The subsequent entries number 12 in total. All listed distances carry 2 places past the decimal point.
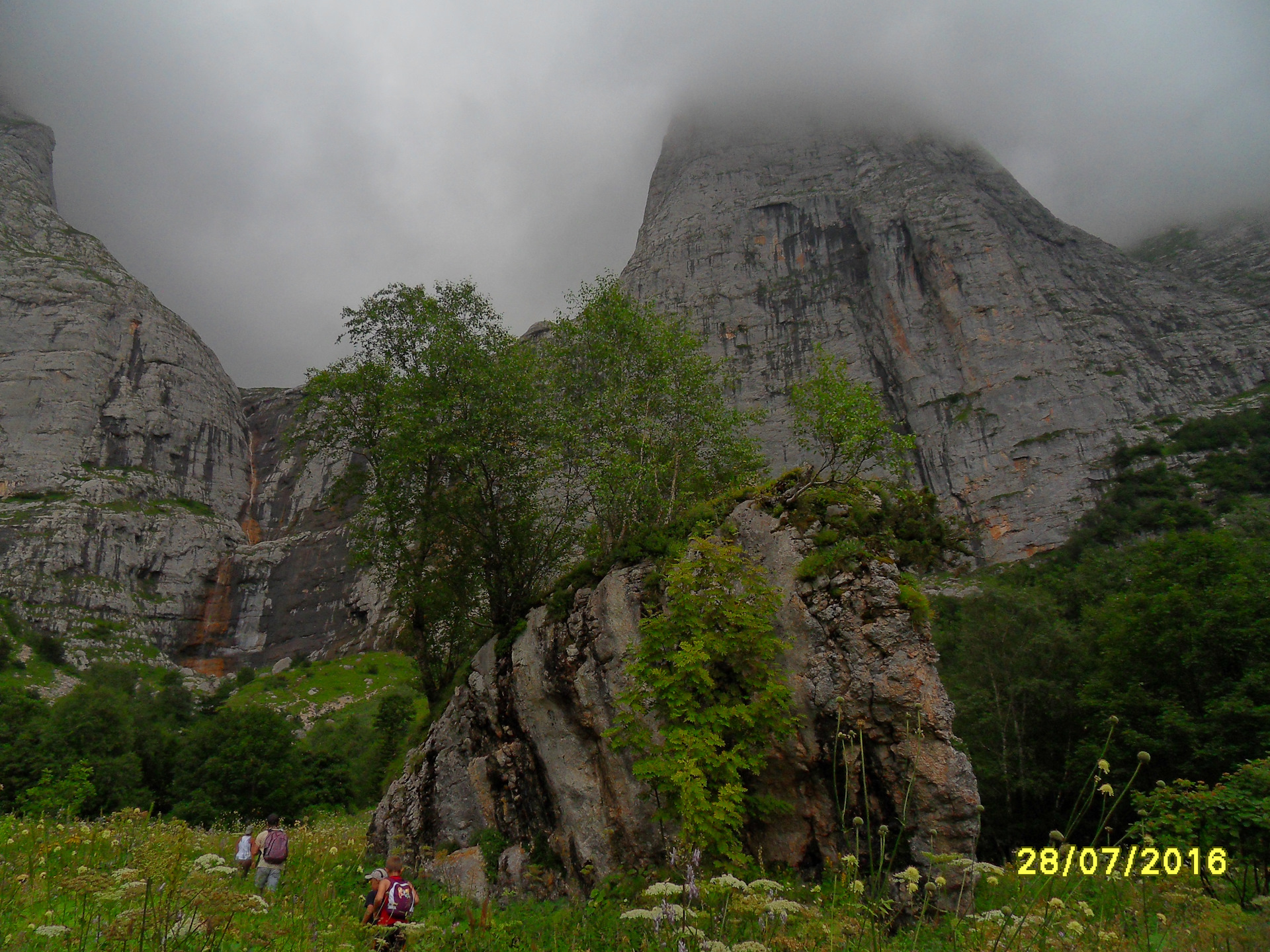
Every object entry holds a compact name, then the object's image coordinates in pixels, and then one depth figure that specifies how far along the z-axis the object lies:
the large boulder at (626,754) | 9.55
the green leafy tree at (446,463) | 18.22
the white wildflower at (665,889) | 4.57
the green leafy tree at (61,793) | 18.47
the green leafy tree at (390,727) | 40.44
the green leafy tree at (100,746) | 30.69
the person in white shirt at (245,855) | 11.31
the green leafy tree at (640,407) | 17.64
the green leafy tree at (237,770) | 32.34
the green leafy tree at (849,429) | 12.87
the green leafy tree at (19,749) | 28.38
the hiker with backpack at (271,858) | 9.56
